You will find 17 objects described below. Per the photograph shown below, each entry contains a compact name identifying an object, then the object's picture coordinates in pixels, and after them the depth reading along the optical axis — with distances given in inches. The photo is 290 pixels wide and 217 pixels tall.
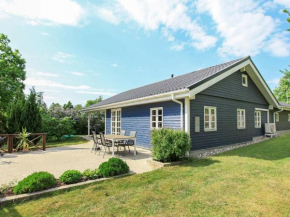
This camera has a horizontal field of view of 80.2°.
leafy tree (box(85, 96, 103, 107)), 1310.8
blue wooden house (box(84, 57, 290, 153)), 286.5
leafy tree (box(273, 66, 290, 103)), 1392.7
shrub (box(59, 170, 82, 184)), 148.3
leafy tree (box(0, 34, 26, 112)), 595.5
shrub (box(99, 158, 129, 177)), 165.8
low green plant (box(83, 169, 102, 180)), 160.6
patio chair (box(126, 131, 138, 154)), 291.7
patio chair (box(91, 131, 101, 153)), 300.7
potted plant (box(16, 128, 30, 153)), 327.7
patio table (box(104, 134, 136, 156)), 269.6
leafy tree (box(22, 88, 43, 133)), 367.2
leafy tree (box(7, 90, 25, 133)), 358.5
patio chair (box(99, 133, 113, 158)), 278.2
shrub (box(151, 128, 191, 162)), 217.6
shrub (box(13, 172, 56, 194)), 127.6
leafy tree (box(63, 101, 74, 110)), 1094.2
